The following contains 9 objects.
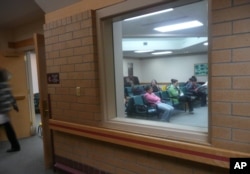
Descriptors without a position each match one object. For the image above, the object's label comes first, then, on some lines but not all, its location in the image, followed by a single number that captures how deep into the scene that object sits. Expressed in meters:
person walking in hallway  2.04
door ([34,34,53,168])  3.23
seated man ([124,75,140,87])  8.76
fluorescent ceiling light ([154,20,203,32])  4.55
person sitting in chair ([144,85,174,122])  5.29
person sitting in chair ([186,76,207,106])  7.67
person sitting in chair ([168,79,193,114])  6.86
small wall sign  2.88
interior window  2.47
